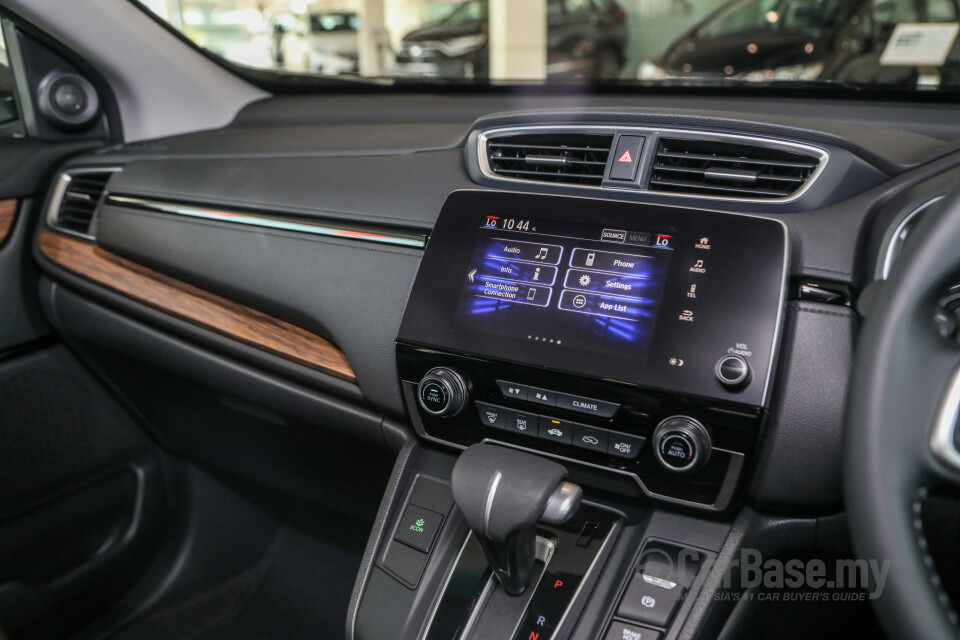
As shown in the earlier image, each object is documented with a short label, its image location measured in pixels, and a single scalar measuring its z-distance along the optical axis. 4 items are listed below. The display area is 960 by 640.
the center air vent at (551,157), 1.04
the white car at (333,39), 3.80
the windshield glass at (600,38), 1.47
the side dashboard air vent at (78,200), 1.57
